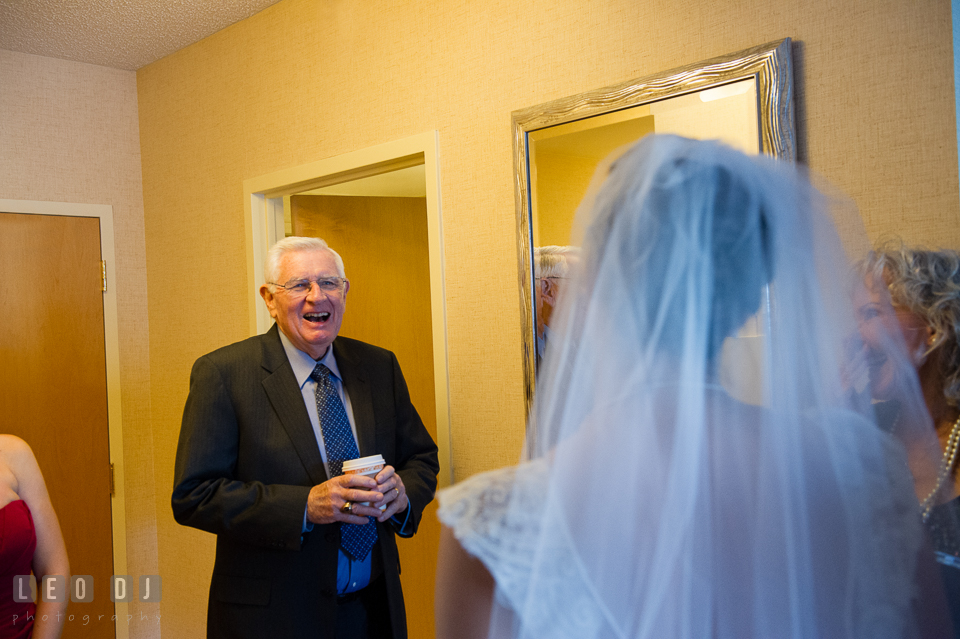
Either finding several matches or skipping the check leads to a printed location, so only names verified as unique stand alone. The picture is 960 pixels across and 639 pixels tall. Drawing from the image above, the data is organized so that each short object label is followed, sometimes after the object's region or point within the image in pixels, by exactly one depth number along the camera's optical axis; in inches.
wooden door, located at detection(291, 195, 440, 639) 105.1
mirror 59.0
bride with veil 30.2
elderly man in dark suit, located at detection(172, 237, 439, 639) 67.4
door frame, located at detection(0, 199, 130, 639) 127.4
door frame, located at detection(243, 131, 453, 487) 87.0
